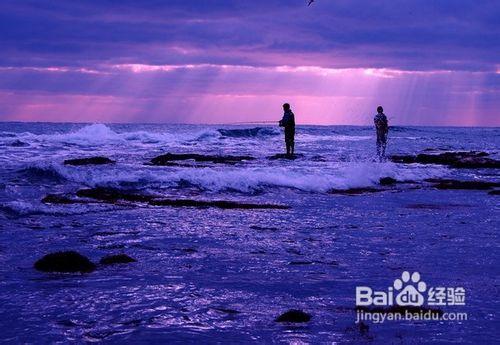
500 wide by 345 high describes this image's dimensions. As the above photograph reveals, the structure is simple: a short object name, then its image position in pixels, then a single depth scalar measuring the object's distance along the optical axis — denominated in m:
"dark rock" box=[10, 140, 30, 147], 38.13
